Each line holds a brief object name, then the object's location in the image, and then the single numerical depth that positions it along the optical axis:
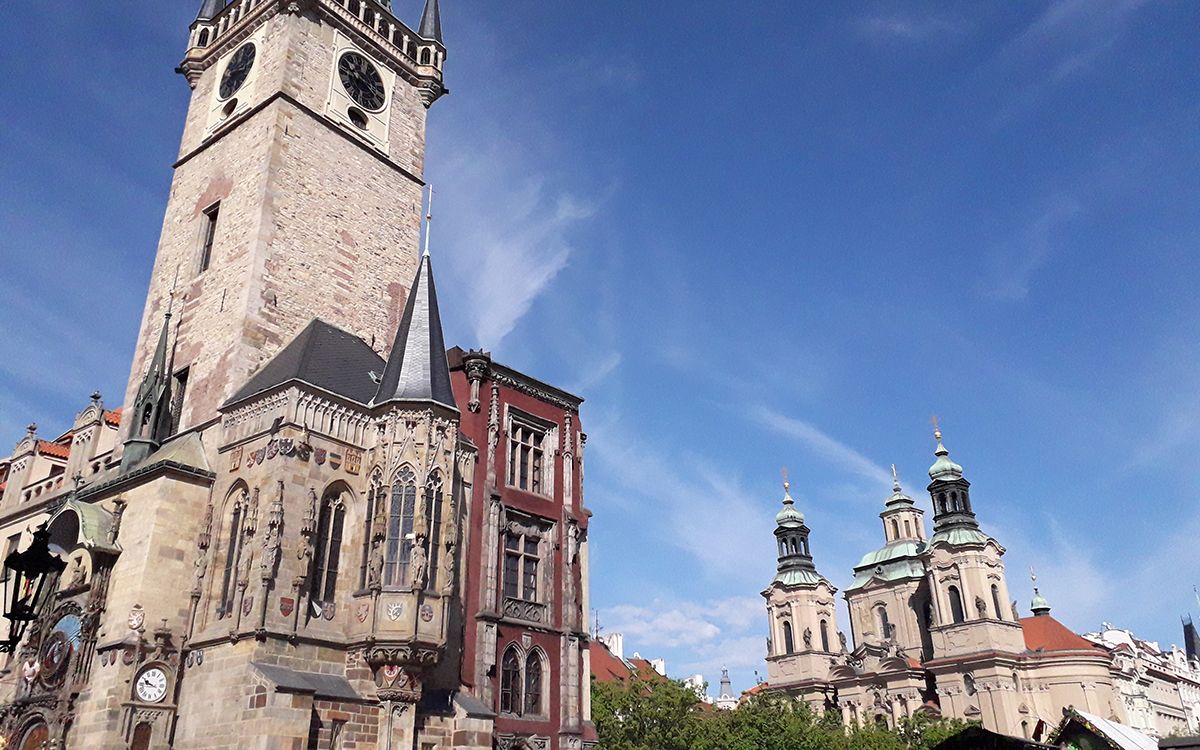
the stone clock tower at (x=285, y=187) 26.86
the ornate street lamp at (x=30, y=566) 9.99
